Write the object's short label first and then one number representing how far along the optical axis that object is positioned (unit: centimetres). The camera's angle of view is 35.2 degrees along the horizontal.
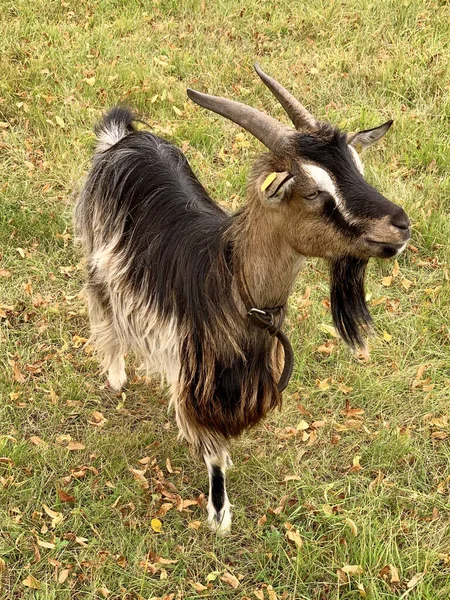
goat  251
